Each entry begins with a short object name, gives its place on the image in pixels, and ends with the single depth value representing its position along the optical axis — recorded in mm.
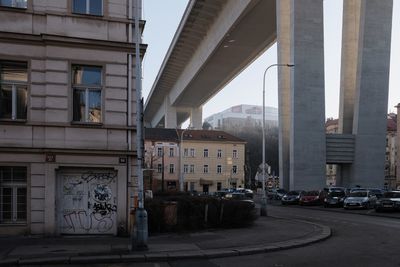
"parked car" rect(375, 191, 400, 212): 34659
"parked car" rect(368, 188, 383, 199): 41762
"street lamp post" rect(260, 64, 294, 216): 30700
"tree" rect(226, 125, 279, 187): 130500
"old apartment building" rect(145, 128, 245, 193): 102325
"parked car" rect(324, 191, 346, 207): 43750
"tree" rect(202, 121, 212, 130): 171588
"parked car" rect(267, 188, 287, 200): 56269
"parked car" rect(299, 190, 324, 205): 47497
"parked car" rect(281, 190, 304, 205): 50219
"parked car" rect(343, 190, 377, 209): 39562
